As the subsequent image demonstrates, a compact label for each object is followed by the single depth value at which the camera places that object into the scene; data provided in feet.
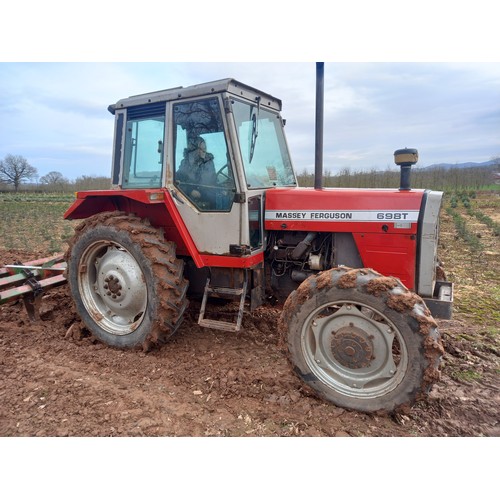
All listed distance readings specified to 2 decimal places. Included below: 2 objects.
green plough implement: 14.34
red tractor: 9.50
